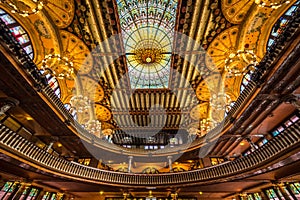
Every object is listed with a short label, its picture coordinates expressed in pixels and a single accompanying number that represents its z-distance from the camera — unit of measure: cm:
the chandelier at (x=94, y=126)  1596
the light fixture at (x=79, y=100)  1287
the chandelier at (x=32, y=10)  642
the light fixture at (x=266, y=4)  657
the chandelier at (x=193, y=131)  1756
